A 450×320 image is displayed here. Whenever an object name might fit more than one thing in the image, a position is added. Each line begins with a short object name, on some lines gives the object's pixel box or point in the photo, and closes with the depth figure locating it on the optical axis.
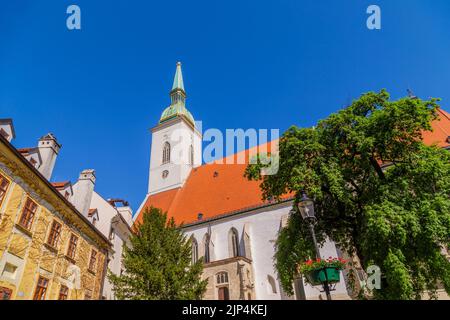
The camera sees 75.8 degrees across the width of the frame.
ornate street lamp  7.80
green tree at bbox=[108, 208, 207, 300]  15.31
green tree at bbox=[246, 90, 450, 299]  9.96
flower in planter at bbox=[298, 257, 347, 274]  7.14
